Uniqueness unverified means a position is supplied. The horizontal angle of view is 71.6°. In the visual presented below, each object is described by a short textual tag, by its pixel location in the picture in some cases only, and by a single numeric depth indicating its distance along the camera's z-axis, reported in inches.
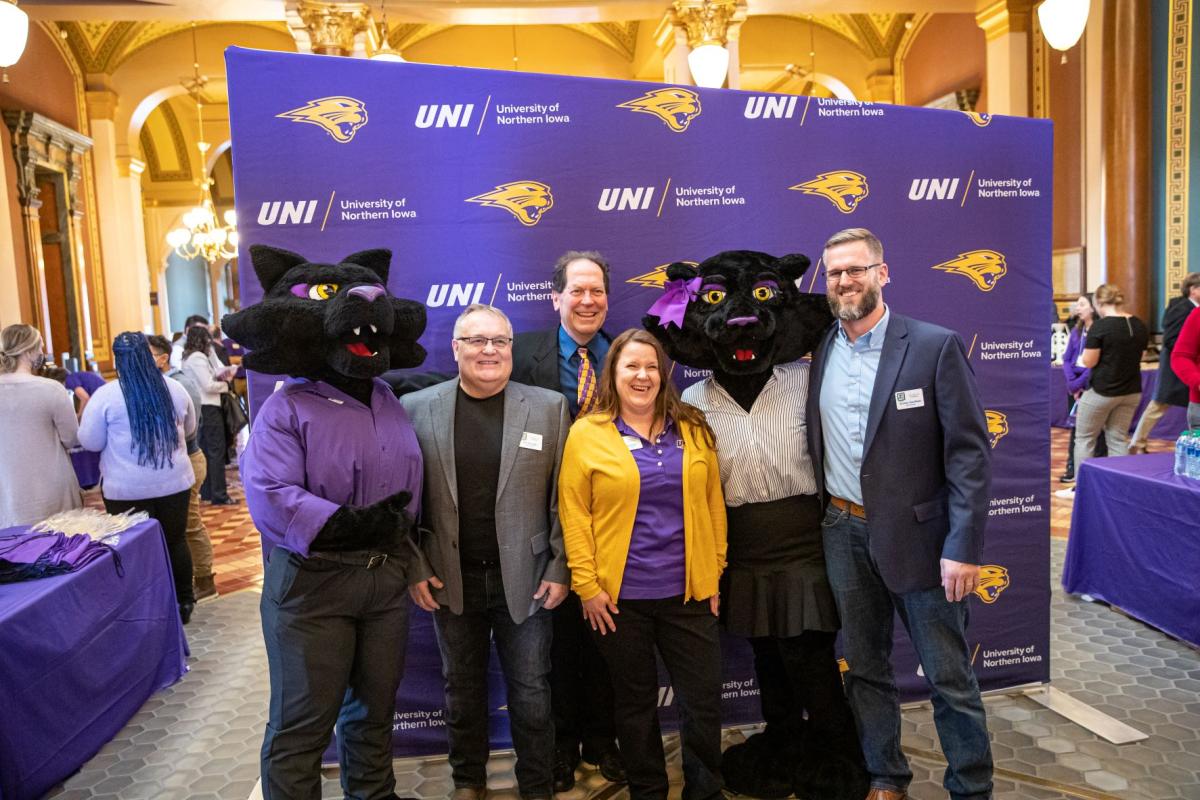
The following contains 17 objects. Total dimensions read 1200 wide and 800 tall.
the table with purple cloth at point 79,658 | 104.7
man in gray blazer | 99.3
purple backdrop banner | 115.1
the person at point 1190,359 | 189.6
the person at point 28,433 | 147.6
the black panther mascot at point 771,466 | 101.5
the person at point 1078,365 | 243.4
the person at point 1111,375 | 226.1
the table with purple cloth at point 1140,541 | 146.6
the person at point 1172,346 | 208.2
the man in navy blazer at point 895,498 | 93.5
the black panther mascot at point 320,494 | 87.9
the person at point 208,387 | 268.1
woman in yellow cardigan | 96.7
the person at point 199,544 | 193.9
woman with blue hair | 160.7
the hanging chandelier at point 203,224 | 493.7
